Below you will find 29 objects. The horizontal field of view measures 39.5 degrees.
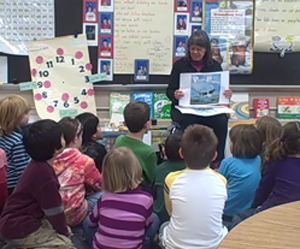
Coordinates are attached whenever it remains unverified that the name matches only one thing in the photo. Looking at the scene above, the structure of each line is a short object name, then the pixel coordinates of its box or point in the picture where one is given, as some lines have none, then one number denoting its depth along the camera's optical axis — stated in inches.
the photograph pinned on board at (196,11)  143.3
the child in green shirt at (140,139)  93.3
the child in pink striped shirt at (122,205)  73.1
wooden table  32.9
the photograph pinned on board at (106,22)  142.3
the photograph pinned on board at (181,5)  142.6
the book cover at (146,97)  146.5
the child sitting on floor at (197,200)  68.2
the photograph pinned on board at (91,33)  142.9
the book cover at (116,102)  145.7
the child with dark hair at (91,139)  99.9
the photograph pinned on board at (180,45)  144.6
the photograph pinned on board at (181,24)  143.5
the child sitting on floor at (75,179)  86.5
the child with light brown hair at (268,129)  104.3
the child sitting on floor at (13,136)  95.2
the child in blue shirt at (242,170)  89.0
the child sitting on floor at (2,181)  85.7
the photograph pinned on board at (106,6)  141.5
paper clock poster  142.9
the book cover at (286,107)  149.1
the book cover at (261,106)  148.6
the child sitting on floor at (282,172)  75.9
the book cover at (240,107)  147.3
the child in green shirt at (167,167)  90.0
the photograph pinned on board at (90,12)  141.6
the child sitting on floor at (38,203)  70.0
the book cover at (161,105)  146.9
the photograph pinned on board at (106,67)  144.7
